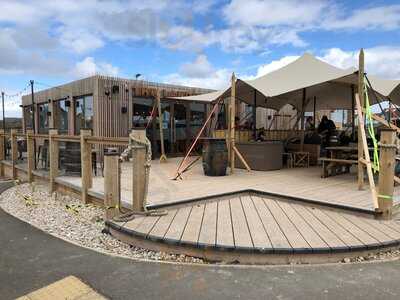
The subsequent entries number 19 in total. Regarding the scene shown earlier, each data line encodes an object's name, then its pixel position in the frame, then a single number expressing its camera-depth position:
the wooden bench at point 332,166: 5.92
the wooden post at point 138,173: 3.84
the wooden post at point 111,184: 4.00
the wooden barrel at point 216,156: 6.55
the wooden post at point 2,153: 10.10
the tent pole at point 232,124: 6.92
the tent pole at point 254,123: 7.93
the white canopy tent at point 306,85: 6.65
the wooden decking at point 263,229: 3.03
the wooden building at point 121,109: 9.17
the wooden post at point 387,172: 3.83
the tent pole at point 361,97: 4.95
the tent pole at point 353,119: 8.21
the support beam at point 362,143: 4.45
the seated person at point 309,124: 10.98
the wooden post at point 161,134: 9.17
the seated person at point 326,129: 9.44
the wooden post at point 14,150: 8.95
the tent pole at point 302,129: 8.50
